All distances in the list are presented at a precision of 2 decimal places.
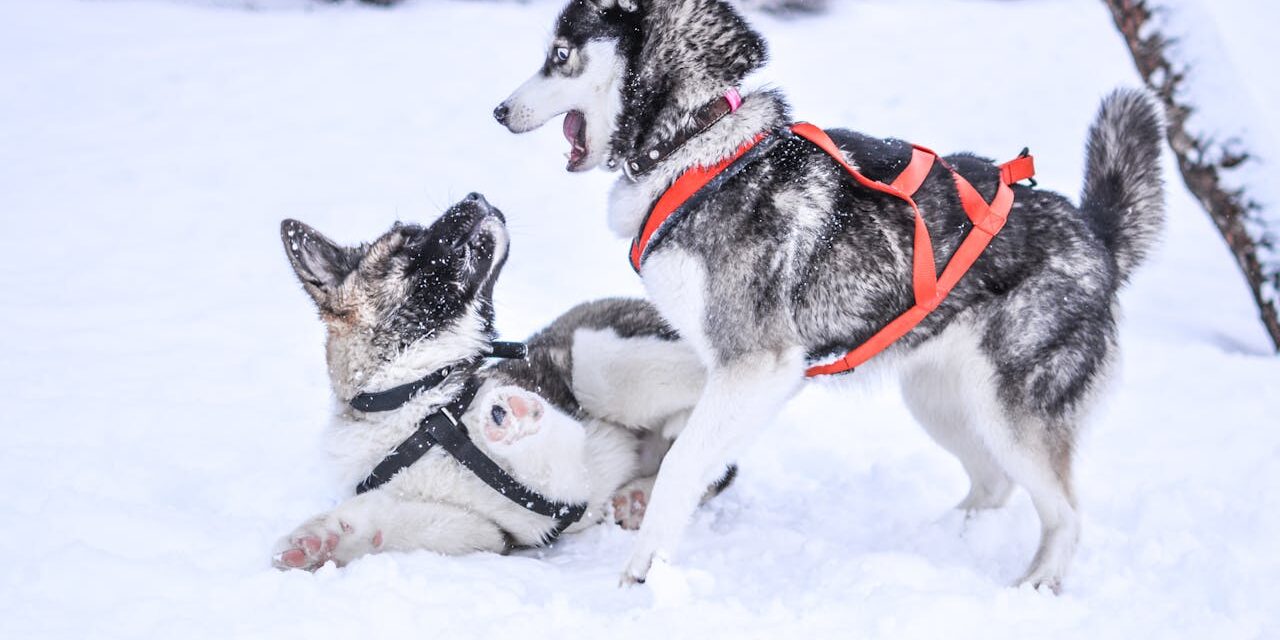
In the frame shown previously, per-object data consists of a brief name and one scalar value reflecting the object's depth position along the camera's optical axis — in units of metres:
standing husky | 3.01
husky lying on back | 3.09
